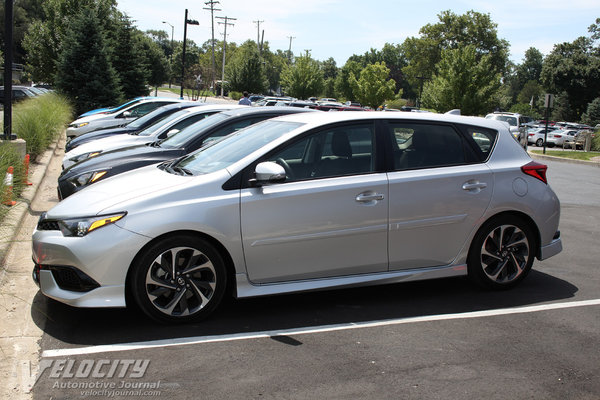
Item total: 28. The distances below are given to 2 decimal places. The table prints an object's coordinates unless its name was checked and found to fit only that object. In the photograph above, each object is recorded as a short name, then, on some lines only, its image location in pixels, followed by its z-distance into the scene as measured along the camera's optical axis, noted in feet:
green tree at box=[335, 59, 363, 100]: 329.93
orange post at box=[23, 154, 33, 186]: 33.66
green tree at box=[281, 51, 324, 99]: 243.81
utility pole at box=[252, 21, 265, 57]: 331.22
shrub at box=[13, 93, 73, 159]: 48.01
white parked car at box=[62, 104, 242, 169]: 33.17
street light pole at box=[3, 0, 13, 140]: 40.45
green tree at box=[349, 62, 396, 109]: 234.58
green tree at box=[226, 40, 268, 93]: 225.56
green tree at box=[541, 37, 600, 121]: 234.58
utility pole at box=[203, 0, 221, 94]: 234.29
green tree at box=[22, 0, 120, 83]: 115.96
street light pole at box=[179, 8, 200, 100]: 126.93
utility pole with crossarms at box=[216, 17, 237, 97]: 270.18
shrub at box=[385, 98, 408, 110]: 260.21
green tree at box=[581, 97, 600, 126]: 219.61
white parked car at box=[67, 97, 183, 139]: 56.85
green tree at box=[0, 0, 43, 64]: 262.26
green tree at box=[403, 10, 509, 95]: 329.11
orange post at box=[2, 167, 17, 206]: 25.31
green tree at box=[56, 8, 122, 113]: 95.91
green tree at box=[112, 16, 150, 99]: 122.62
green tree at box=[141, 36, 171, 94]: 235.81
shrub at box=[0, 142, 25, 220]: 27.55
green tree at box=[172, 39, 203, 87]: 336.78
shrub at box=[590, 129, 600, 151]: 108.68
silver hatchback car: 15.25
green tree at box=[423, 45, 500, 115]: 154.71
